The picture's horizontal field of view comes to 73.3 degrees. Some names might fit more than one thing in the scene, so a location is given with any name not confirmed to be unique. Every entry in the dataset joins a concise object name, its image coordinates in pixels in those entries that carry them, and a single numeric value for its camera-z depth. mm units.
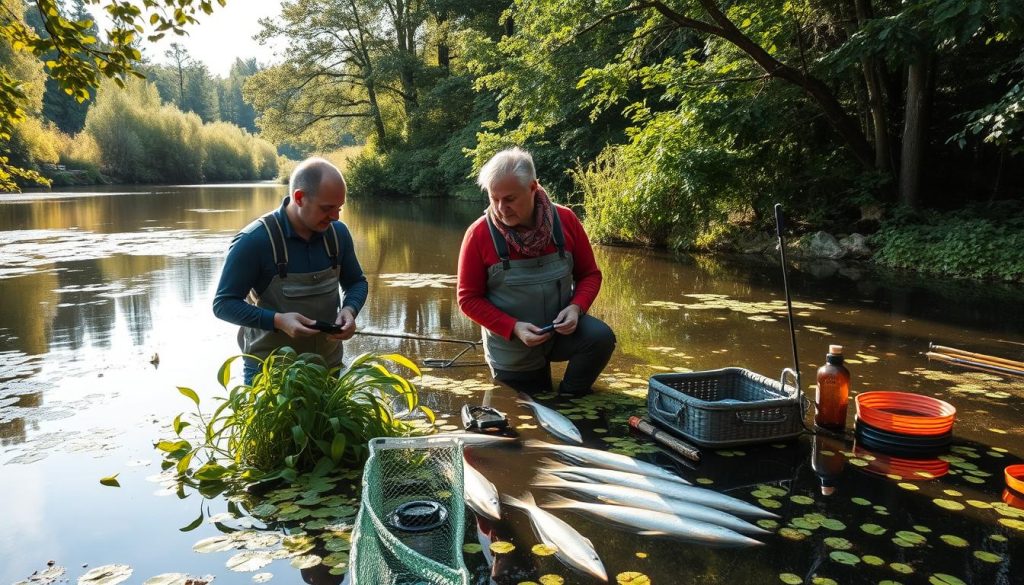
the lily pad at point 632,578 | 2342
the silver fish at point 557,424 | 3596
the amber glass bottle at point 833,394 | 3502
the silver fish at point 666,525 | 2596
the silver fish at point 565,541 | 2428
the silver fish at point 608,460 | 3123
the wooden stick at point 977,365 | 4446
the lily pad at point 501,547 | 2564
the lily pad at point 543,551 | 2541
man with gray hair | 3963
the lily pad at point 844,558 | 2436
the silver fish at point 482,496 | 2842
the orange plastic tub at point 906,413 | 3326
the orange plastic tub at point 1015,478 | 2889
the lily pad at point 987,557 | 2443
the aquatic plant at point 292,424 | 3176
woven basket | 3375
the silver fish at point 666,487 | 2832
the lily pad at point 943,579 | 2299
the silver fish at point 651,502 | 2713
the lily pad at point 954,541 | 2549
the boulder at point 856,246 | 10953
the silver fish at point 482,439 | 3570
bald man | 3467
